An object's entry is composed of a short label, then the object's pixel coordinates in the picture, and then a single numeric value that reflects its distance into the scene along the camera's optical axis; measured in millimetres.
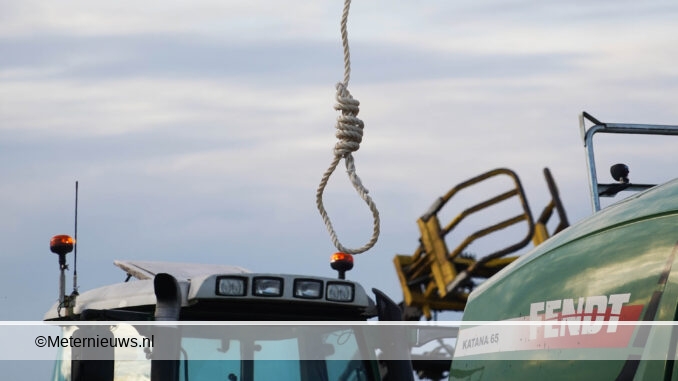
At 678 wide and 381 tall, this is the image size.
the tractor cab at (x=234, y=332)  13523
